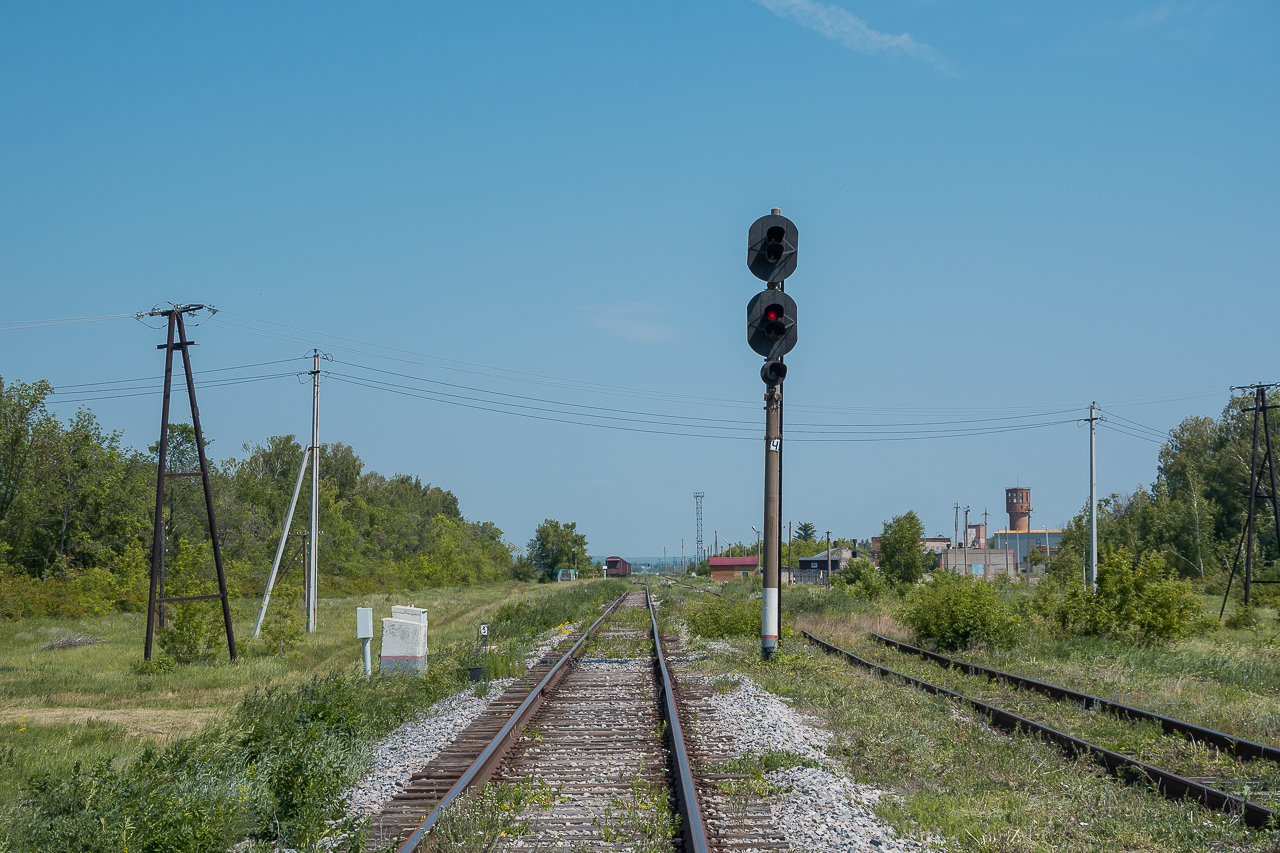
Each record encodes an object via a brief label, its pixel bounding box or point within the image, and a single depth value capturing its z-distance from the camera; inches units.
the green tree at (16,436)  2070.6
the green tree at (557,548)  5989.2
